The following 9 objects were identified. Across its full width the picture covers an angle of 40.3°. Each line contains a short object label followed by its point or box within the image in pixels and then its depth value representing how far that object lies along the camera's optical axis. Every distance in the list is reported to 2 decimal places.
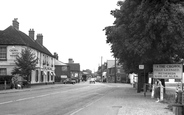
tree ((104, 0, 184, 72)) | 17.89
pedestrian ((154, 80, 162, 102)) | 18.83
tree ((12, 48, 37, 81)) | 35.84
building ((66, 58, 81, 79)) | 104.91
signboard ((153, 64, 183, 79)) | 19.28
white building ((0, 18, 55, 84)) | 39.28
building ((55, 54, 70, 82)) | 82.62
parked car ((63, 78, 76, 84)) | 67.31
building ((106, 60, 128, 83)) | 83.28
